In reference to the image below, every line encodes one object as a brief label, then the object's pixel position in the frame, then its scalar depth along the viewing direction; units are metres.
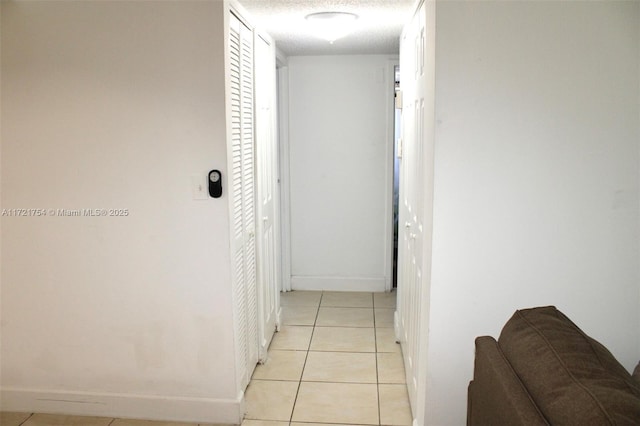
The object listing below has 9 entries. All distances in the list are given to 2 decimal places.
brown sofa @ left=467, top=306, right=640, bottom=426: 1.16
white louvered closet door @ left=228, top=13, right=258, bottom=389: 2.67
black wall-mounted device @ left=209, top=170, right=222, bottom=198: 2.50
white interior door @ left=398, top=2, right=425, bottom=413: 2.59
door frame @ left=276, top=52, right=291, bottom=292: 4.54
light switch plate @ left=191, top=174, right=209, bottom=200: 2.54
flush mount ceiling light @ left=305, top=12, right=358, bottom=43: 2.95
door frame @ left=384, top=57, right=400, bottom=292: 4.47
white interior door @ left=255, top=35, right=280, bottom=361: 3.30
